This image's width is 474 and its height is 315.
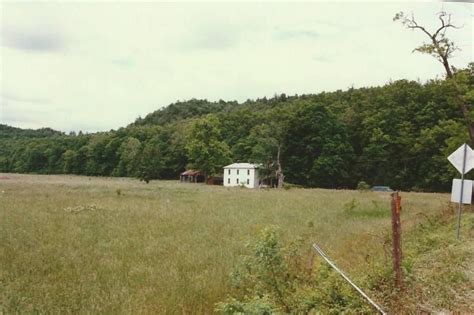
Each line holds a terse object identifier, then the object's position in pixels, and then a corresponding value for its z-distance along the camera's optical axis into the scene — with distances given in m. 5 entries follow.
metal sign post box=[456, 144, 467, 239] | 11.09
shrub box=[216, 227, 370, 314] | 5.11
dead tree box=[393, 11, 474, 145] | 18.81
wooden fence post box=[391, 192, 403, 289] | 5.36
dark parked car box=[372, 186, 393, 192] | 44.47
